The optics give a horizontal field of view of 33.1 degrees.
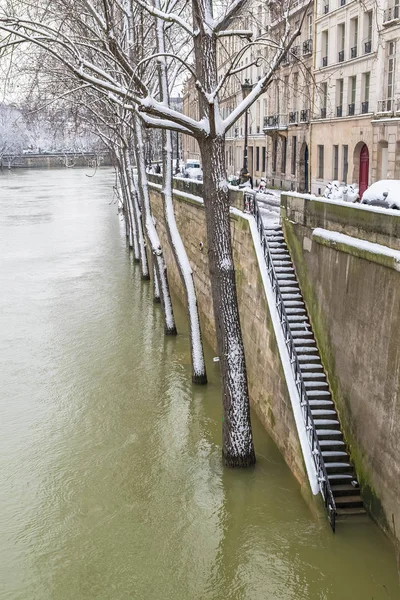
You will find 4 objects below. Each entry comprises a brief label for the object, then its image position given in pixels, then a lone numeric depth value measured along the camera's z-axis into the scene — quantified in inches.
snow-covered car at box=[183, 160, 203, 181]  1510.0
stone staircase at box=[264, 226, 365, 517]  368.5
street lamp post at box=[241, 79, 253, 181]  792.3
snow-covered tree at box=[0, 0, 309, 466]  373.7
